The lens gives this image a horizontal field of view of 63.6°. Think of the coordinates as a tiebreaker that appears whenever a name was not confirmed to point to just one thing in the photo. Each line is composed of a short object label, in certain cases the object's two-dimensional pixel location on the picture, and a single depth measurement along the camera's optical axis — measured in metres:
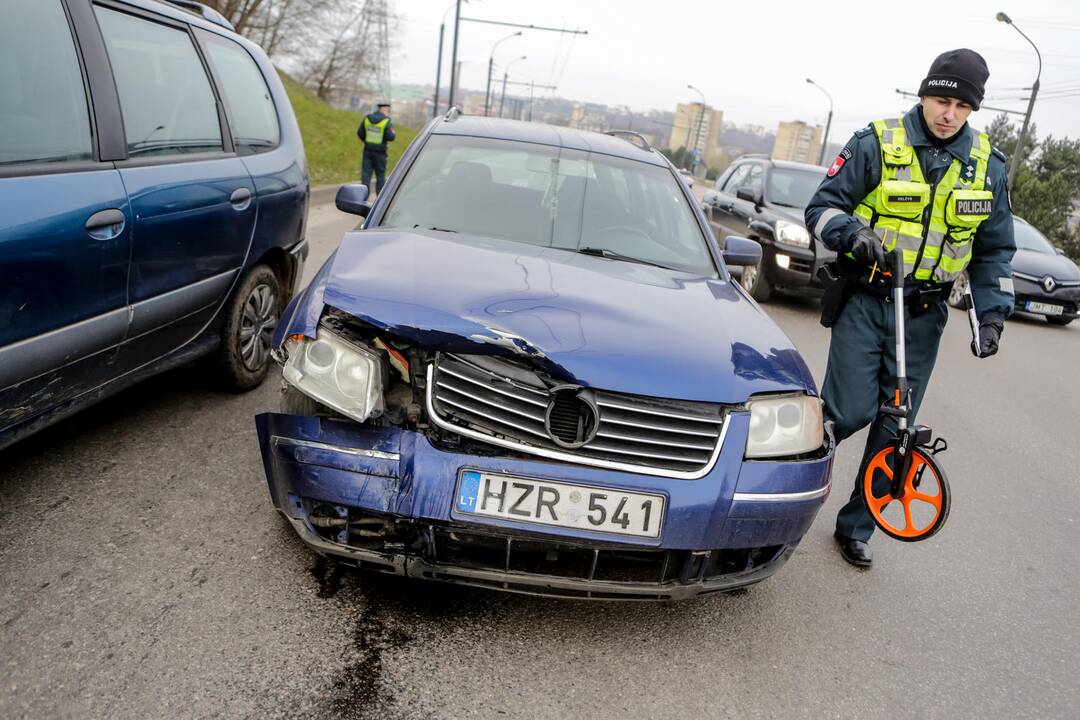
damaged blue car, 2.26
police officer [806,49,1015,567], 3.24
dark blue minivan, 2.56
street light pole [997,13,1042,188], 25.34
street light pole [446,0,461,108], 29.44
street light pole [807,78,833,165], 39.46
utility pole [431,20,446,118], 31.28
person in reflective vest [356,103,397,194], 15.02
